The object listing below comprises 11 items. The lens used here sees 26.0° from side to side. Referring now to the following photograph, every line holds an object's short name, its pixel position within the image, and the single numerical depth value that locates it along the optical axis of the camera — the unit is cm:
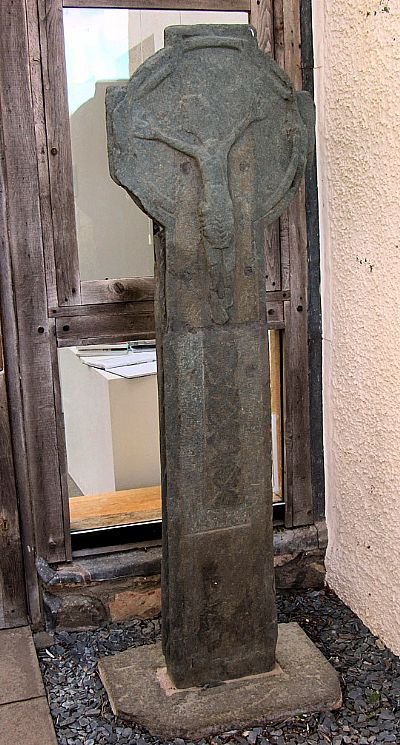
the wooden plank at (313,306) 319
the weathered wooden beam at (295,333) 318
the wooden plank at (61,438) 311
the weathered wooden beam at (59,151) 294
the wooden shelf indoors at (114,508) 336
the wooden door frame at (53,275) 294
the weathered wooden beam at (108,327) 312
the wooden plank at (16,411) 299
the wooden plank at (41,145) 291
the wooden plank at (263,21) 315
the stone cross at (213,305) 243
